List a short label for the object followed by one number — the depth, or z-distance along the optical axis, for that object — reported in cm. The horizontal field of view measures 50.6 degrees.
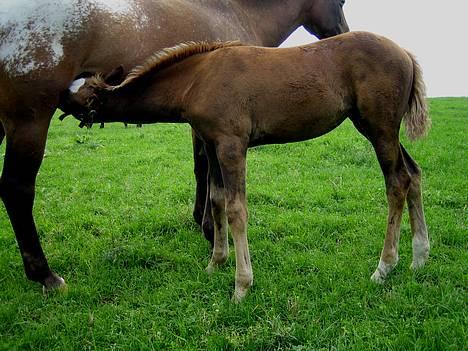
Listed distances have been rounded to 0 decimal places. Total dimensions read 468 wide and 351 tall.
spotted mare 357
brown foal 354
